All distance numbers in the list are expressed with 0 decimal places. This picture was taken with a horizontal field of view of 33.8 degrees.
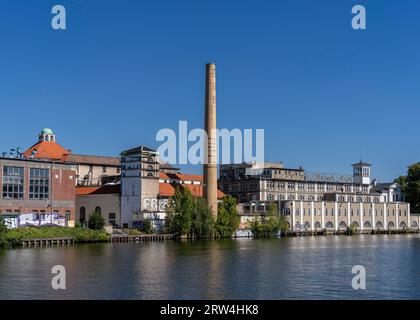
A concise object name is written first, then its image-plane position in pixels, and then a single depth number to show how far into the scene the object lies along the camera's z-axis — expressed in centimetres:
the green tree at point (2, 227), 7212
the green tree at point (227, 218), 9501
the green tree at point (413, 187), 13650
